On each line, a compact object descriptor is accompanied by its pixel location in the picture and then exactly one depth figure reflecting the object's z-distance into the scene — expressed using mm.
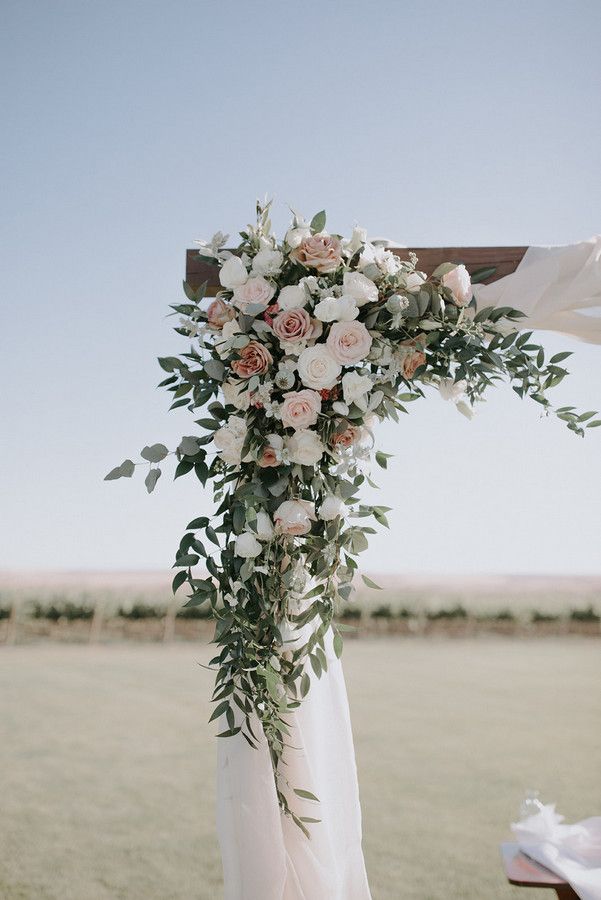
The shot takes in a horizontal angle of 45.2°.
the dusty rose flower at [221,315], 1772
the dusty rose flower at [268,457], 1677
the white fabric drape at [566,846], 1808
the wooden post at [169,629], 8273
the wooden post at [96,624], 8172
